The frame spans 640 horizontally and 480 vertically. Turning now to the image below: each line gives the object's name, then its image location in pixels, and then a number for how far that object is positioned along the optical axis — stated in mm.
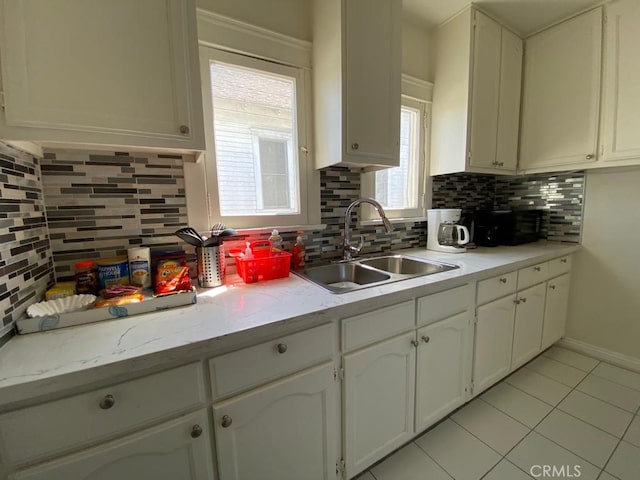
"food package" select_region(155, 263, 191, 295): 1000
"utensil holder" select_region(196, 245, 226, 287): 1135
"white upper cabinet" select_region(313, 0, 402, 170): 1292
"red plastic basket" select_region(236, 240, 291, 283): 1198
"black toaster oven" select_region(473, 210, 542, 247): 1991
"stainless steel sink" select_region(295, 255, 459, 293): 1419
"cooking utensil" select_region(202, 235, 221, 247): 1125
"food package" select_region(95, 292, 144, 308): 850
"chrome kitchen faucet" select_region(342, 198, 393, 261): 1511
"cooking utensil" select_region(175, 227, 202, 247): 1101
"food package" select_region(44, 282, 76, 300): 868
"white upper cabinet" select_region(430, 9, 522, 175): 1733
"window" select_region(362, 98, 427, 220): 1928
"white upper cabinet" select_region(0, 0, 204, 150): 710
